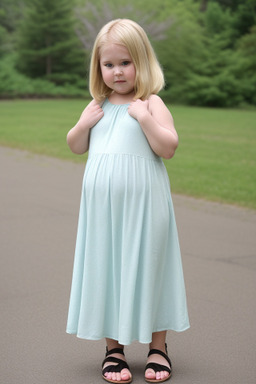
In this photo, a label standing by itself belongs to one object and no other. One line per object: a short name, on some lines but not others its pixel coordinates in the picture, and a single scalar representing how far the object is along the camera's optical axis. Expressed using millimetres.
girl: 2910
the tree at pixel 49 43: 40406
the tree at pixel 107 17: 41344
